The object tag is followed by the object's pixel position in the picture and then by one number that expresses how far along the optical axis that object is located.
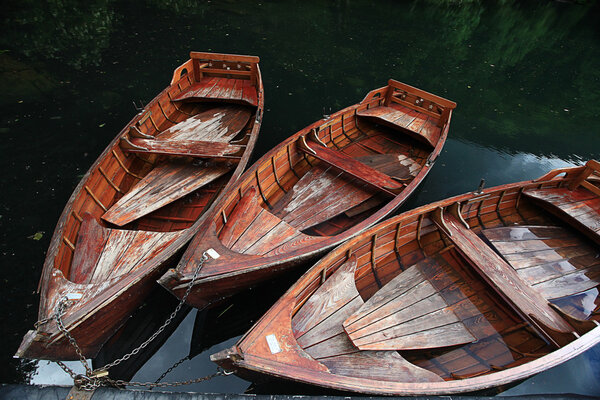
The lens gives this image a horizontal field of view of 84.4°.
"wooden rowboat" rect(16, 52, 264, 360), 3.87
